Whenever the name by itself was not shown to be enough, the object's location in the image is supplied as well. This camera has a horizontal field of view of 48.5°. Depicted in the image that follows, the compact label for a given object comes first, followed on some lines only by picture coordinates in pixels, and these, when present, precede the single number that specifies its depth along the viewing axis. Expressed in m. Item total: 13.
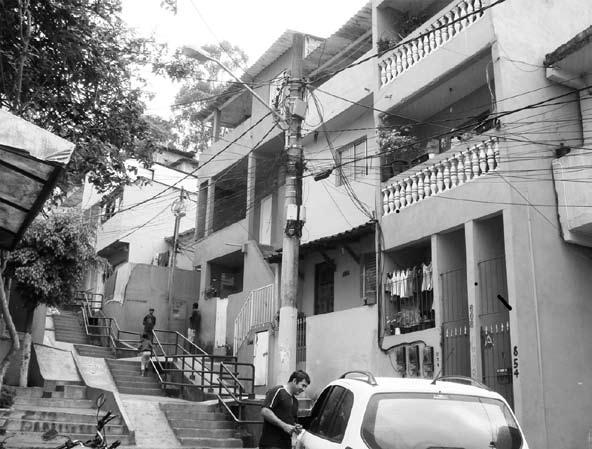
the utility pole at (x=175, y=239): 25.16
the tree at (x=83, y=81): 9.55
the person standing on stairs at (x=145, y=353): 18.03
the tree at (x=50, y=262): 16.11
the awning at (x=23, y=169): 5.29
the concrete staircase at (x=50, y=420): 11.72
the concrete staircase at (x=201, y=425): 13.12
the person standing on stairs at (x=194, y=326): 23.14
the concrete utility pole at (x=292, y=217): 10.85
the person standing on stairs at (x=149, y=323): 21.16
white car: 4.70
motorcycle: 7.44
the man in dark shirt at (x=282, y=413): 6.65
